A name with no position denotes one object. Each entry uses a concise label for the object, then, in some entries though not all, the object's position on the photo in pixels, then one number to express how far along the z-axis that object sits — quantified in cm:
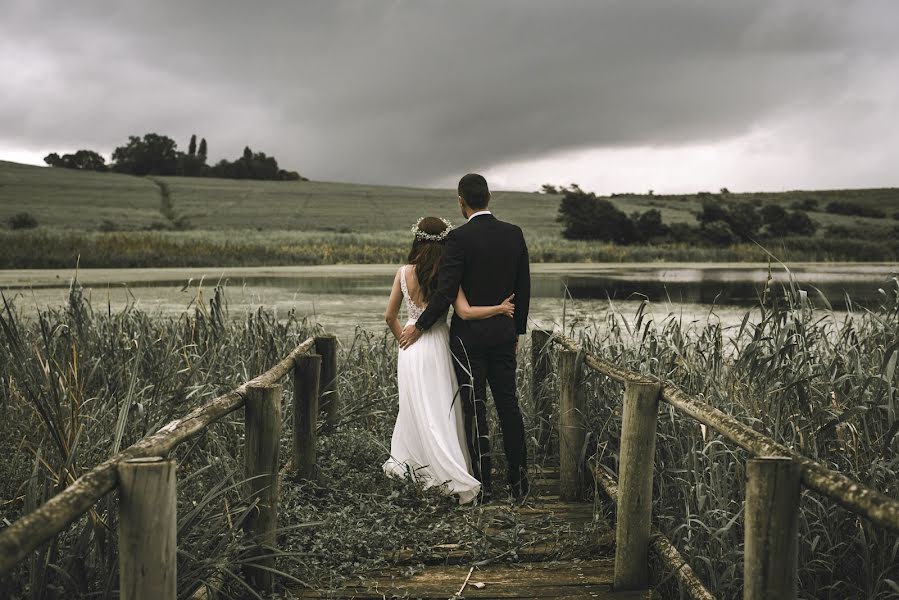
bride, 474
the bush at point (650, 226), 4150
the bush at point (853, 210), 6738
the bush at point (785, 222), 4916
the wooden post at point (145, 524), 211
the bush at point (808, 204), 6772
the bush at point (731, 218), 4341
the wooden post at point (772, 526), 221
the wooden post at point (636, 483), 333
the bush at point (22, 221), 4228
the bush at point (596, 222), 4222
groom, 458
